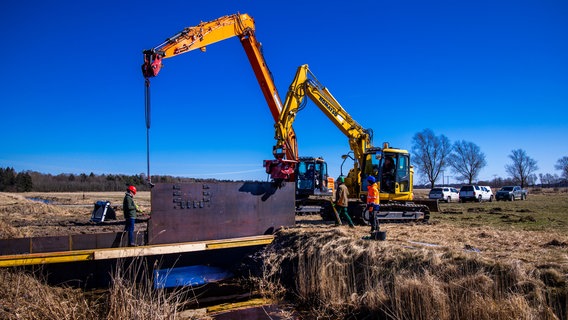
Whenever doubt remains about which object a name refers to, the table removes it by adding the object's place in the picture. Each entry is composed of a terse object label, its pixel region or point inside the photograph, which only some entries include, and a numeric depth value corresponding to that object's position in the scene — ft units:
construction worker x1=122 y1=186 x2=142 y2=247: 37.40
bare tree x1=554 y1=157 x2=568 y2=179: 276.82
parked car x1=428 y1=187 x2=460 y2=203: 119.96
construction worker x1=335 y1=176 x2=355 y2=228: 42.88
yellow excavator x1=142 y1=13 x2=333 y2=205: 41.52
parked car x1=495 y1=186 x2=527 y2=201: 123.24
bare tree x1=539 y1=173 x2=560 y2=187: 331.94
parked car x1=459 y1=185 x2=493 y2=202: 117.60
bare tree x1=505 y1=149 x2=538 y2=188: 246.68
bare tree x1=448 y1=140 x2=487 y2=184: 230.27
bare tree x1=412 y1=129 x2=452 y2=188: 211.20
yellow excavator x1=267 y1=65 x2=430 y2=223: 49.55
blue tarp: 39.09
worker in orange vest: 35.14
